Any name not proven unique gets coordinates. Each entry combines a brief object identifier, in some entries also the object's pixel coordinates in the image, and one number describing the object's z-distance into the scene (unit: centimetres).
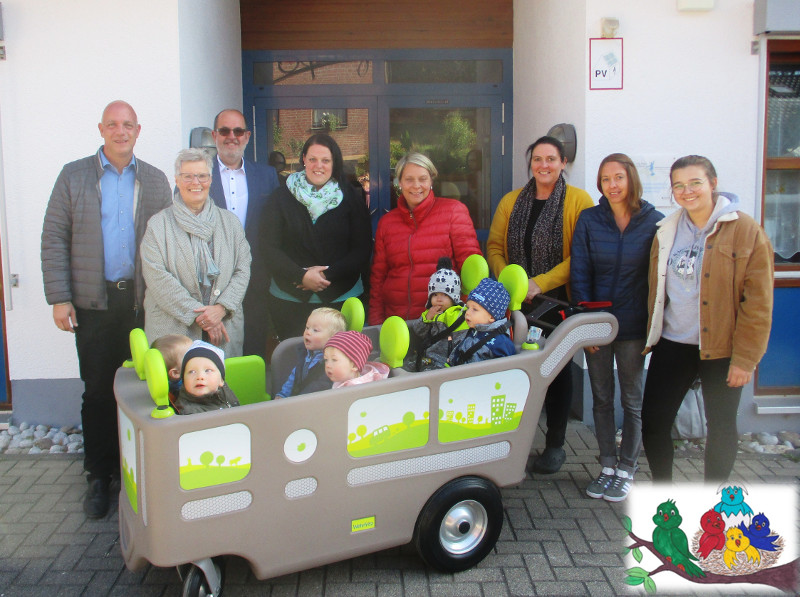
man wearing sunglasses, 412
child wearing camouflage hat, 328
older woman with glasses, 339
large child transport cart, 240
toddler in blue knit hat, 305
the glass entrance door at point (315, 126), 617
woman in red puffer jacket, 397
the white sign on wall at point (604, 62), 464
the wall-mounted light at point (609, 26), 456
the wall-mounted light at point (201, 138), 463
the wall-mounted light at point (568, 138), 480
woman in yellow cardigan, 387
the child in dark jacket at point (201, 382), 262
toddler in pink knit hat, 279
